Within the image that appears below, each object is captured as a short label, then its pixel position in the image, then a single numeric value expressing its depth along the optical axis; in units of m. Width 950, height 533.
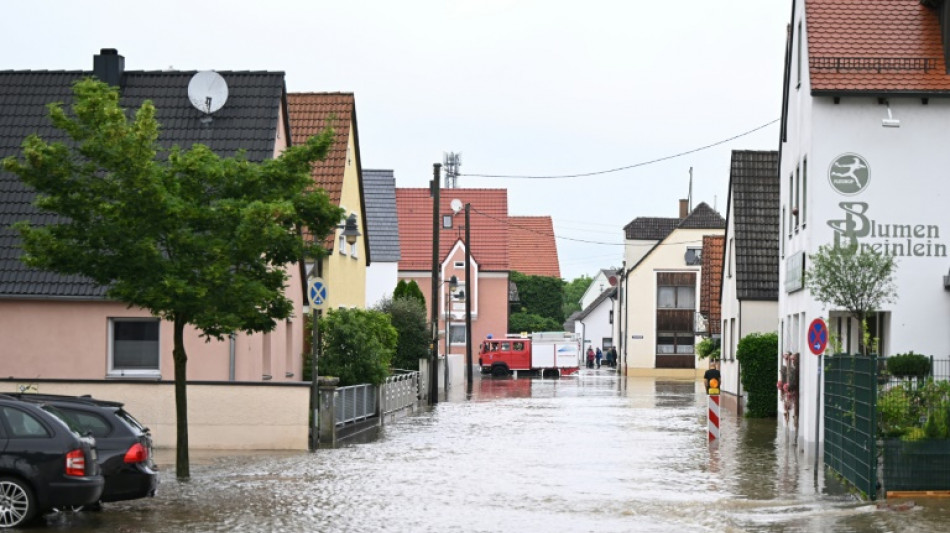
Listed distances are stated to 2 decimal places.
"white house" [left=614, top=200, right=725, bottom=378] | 88.56
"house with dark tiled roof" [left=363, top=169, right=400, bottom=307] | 65.06
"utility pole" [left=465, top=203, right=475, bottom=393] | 62.69
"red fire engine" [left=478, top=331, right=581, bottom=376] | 79.31
